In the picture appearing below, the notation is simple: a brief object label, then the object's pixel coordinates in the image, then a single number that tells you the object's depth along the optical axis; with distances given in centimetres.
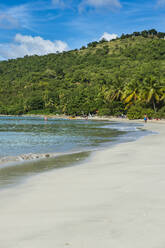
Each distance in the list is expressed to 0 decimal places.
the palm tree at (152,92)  7625
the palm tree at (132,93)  8384
